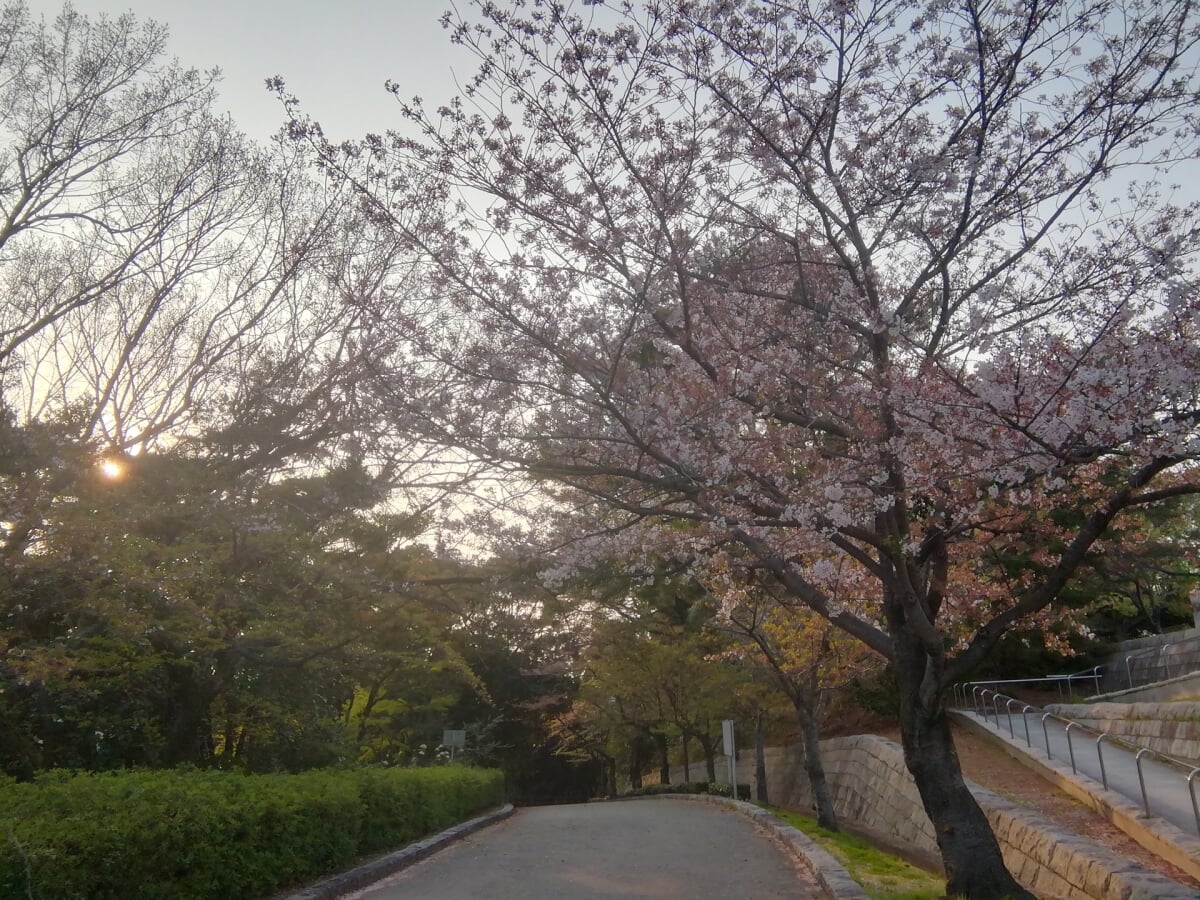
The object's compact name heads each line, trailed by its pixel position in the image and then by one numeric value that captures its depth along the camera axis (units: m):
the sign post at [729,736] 18.14
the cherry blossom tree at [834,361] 6.70
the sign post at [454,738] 21.31
